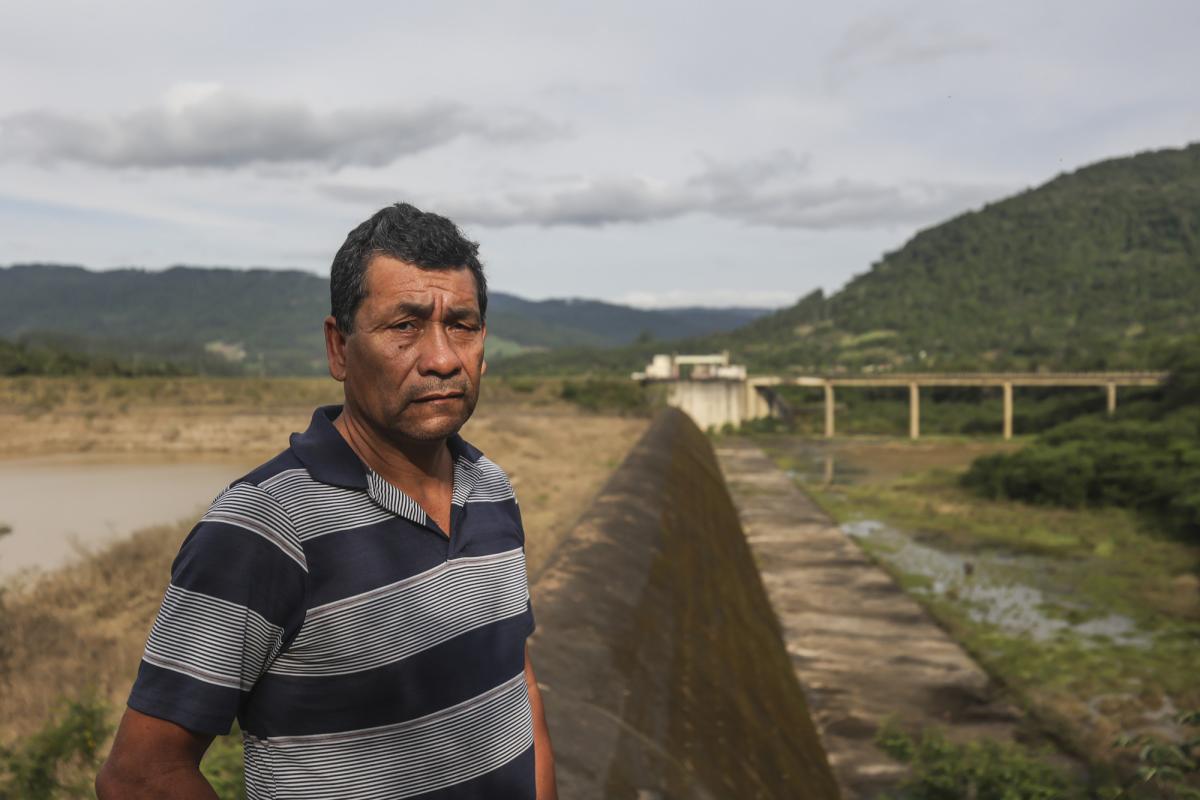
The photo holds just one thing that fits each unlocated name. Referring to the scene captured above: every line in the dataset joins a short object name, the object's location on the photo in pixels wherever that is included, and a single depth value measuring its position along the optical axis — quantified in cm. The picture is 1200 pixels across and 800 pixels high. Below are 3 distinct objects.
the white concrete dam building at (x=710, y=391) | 4800
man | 132
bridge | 4606
